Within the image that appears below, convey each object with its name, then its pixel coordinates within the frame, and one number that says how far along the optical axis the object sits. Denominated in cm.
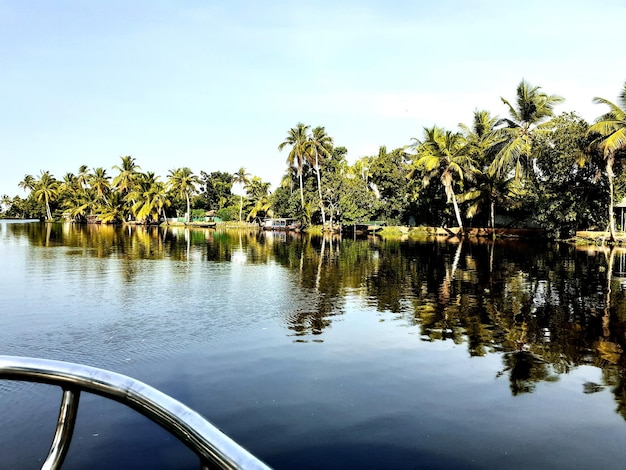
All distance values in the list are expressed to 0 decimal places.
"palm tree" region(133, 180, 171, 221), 8094
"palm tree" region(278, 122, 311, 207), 6150
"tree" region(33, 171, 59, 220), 9912
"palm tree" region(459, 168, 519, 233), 4488
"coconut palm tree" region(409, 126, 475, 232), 4338
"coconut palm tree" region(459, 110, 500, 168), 4302
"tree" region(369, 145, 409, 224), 5636
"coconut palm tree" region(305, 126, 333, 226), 6078
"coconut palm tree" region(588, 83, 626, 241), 3055
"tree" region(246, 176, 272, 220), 7406
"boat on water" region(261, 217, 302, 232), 6765
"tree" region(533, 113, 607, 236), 3647
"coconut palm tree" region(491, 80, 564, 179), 3850
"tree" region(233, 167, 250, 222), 8388
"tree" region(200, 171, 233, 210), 9301
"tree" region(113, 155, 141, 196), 8706
